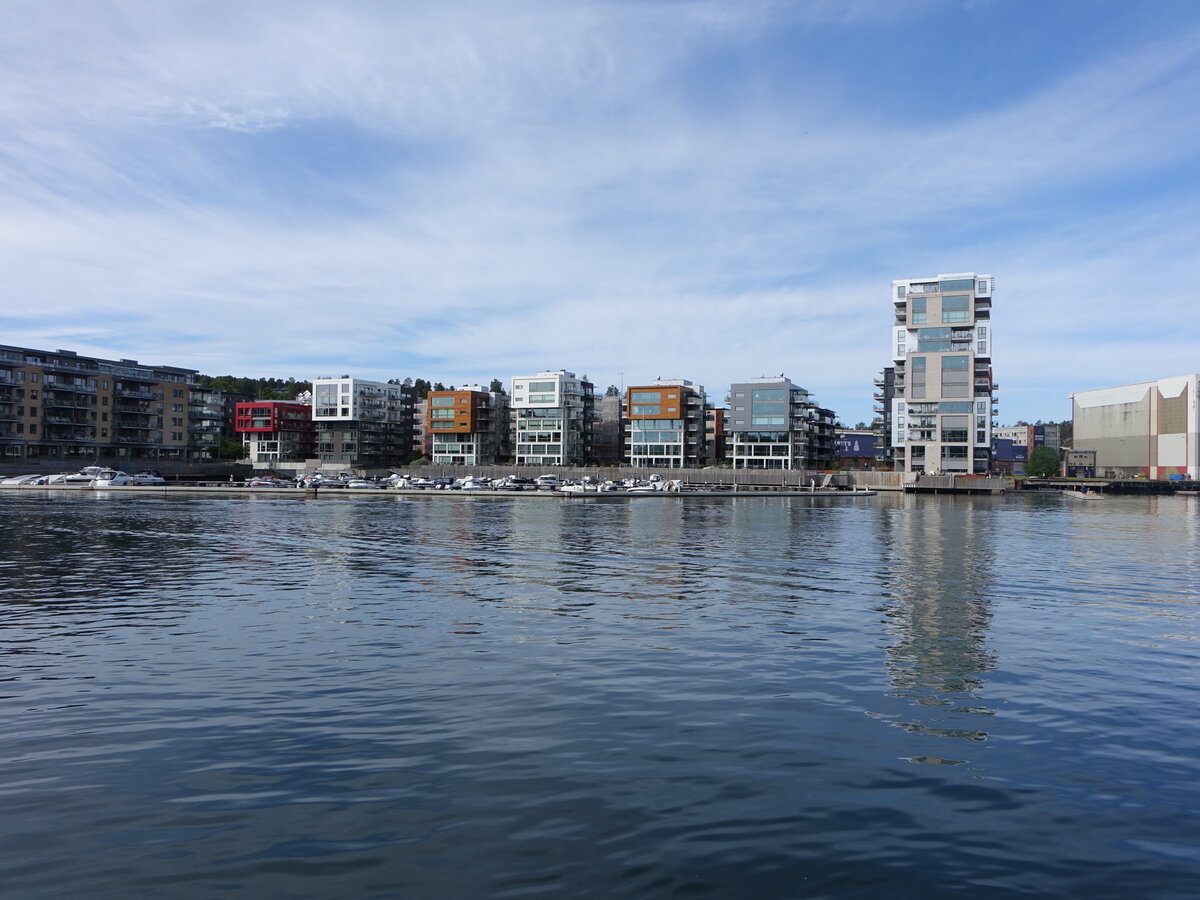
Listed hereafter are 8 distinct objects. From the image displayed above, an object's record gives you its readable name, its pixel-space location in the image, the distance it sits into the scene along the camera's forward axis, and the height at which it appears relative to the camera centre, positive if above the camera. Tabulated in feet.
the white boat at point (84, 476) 473.67 -11.64
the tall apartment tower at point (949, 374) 573.33 +61.81
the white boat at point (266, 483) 503.36 -15.83
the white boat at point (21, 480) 447.22 -13.59
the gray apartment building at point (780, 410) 649.20 +39.90
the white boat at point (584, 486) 453.04 -16.38
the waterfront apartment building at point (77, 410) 561.84 +33.66
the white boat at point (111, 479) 446.60 -13.19
